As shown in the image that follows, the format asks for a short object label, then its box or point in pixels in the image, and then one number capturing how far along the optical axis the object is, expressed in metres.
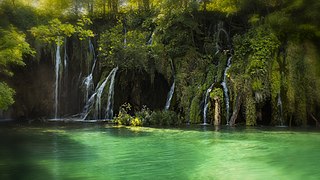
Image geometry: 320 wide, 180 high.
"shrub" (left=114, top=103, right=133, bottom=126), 19.12
